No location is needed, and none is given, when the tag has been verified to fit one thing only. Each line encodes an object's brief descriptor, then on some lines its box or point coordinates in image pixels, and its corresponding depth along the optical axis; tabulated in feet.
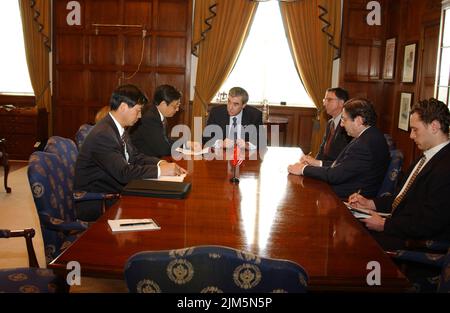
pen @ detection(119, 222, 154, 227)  6.82
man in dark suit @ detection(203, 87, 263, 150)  16.28
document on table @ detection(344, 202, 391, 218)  9.09
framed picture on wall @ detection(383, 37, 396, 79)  22.09
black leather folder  8.57
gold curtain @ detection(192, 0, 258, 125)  23.57
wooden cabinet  23.62
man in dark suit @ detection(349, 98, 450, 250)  7.93
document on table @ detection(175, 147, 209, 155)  13.66
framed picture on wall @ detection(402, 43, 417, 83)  19.54
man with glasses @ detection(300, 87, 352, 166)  13.92
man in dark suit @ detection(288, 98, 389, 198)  10.66
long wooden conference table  5.47
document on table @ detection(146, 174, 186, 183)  10.03
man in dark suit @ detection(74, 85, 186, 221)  10.01
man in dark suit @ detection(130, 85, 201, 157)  13.91
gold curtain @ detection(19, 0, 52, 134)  24.21
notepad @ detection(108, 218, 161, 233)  6.64
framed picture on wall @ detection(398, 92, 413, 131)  19.81
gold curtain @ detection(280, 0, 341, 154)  23.38
